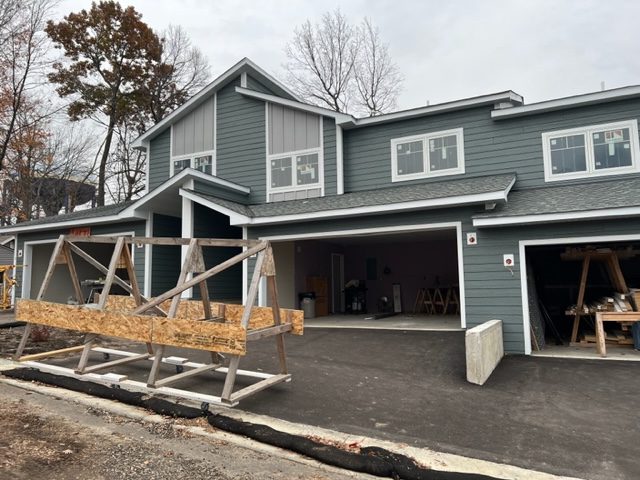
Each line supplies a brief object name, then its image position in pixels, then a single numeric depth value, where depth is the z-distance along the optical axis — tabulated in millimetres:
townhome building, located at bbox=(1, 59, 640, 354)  7711
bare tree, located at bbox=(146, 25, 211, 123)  23859
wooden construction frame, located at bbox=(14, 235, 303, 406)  4367
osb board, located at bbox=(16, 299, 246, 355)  4230
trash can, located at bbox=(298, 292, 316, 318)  11748
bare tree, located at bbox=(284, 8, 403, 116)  26156
